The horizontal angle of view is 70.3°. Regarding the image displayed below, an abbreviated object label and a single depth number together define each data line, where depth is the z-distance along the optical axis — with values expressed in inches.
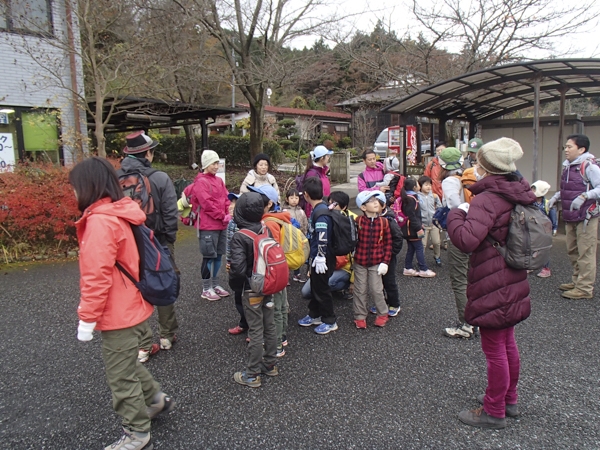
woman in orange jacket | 90.8
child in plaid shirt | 167.0
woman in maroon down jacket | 104.2
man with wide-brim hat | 141.6
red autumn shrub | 260.8
